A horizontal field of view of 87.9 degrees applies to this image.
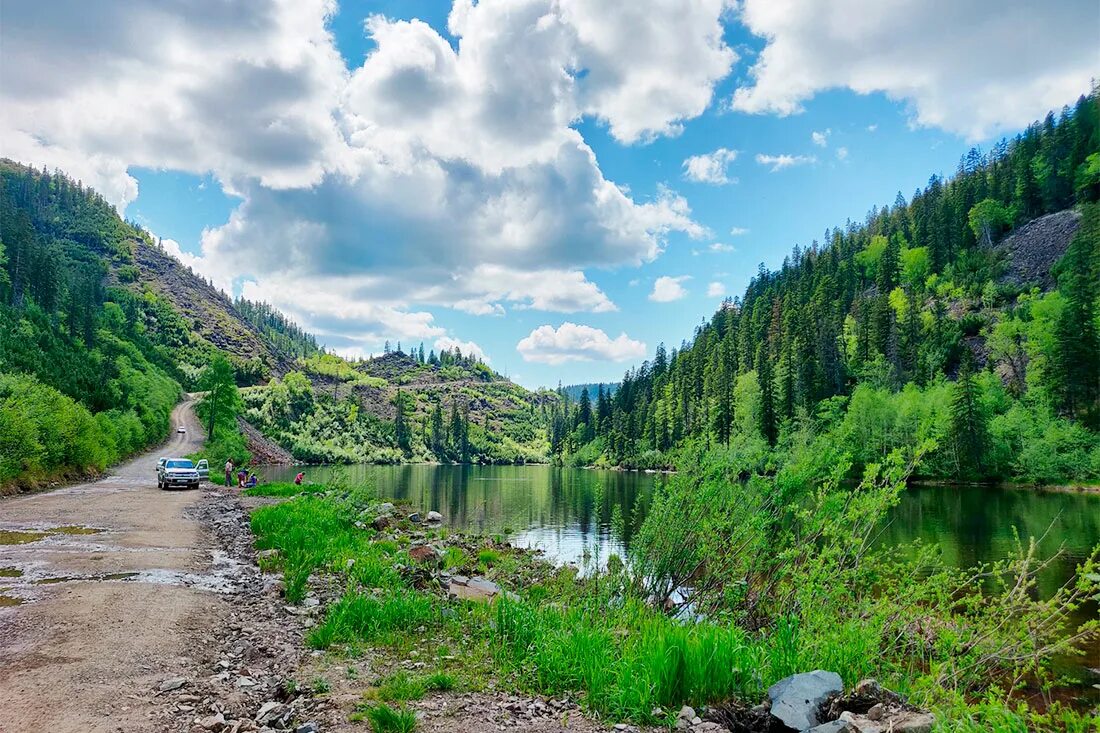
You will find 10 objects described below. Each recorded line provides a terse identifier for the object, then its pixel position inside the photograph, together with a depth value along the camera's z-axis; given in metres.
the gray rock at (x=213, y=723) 6.59
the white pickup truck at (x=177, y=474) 37.67
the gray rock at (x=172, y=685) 7.40
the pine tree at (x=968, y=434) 70.38
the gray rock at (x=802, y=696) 6.36
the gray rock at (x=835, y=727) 5.84
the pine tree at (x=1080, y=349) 75.25
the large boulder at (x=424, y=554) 18.11
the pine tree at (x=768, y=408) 98.50
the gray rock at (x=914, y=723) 5.76
